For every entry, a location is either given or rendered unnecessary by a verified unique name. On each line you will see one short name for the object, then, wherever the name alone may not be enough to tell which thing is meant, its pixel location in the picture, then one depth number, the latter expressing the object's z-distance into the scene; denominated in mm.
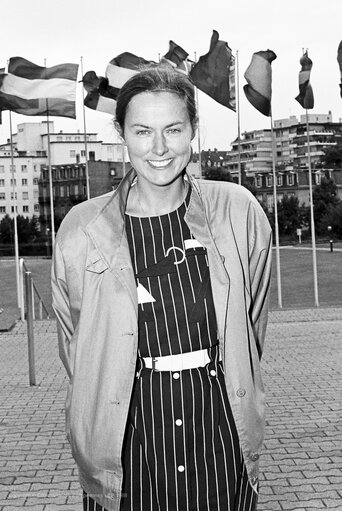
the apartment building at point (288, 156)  117750
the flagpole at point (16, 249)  20253
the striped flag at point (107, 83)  21375
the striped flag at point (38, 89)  20859
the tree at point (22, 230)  110206
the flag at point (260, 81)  21969
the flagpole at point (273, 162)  23800
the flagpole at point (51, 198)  21656
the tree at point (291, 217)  106125
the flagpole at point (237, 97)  23625
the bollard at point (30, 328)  9453
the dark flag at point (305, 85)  22891
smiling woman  2615
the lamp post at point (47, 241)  95031
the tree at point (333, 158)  128750
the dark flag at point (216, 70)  22375
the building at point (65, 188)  117750
